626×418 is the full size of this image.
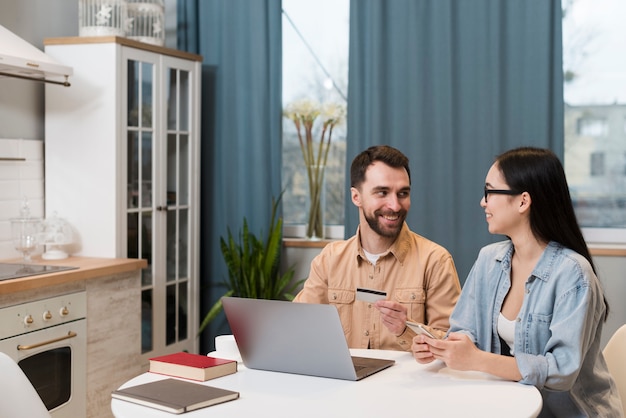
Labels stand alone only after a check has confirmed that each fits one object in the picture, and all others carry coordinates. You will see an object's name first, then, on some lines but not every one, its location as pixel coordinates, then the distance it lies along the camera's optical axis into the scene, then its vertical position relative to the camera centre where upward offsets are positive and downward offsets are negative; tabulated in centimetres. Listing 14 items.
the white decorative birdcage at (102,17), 407 +80
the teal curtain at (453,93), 413 +45
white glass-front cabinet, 397 +9
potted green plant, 447 -49
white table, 186 -53
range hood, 339 +49
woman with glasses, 211 -34
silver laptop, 209 -42
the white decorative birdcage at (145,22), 427 +82
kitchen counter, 354 -63
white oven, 319 -69
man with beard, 283 -31
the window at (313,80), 465 +57
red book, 215 -50
